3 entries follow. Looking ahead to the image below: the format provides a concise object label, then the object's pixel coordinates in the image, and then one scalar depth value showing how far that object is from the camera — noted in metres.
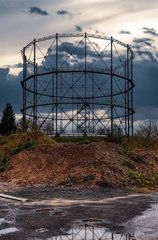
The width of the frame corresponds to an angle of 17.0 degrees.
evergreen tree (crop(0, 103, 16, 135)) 56.28
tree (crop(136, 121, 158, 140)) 39.62
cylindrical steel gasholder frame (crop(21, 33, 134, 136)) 55.81
